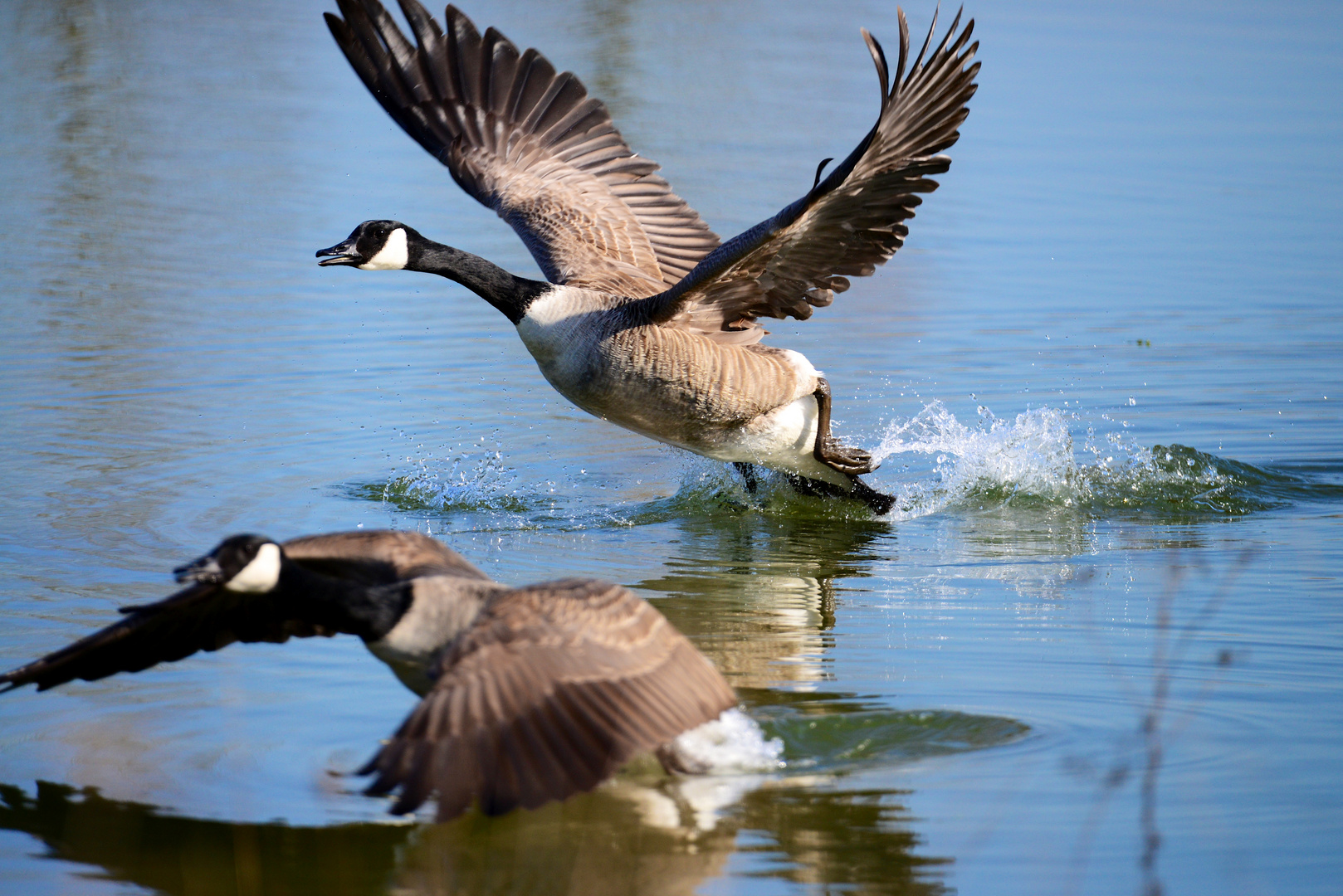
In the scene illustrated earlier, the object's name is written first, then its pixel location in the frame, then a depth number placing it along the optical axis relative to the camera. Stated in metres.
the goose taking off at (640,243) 13.48
